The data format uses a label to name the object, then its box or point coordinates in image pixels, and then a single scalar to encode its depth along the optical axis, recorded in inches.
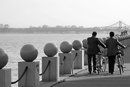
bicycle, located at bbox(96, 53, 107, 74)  638.3
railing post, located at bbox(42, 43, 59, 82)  534.6
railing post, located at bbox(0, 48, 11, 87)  394.6
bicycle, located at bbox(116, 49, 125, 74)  625.9
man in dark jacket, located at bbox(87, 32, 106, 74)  615.5
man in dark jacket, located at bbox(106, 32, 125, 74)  618.8
